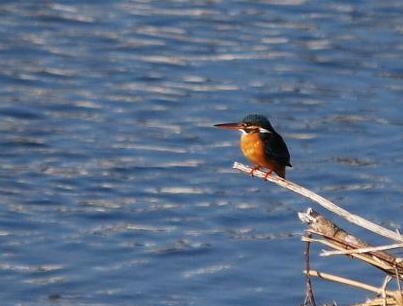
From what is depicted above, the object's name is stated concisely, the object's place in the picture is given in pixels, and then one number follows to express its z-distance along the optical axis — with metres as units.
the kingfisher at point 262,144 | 15.21
